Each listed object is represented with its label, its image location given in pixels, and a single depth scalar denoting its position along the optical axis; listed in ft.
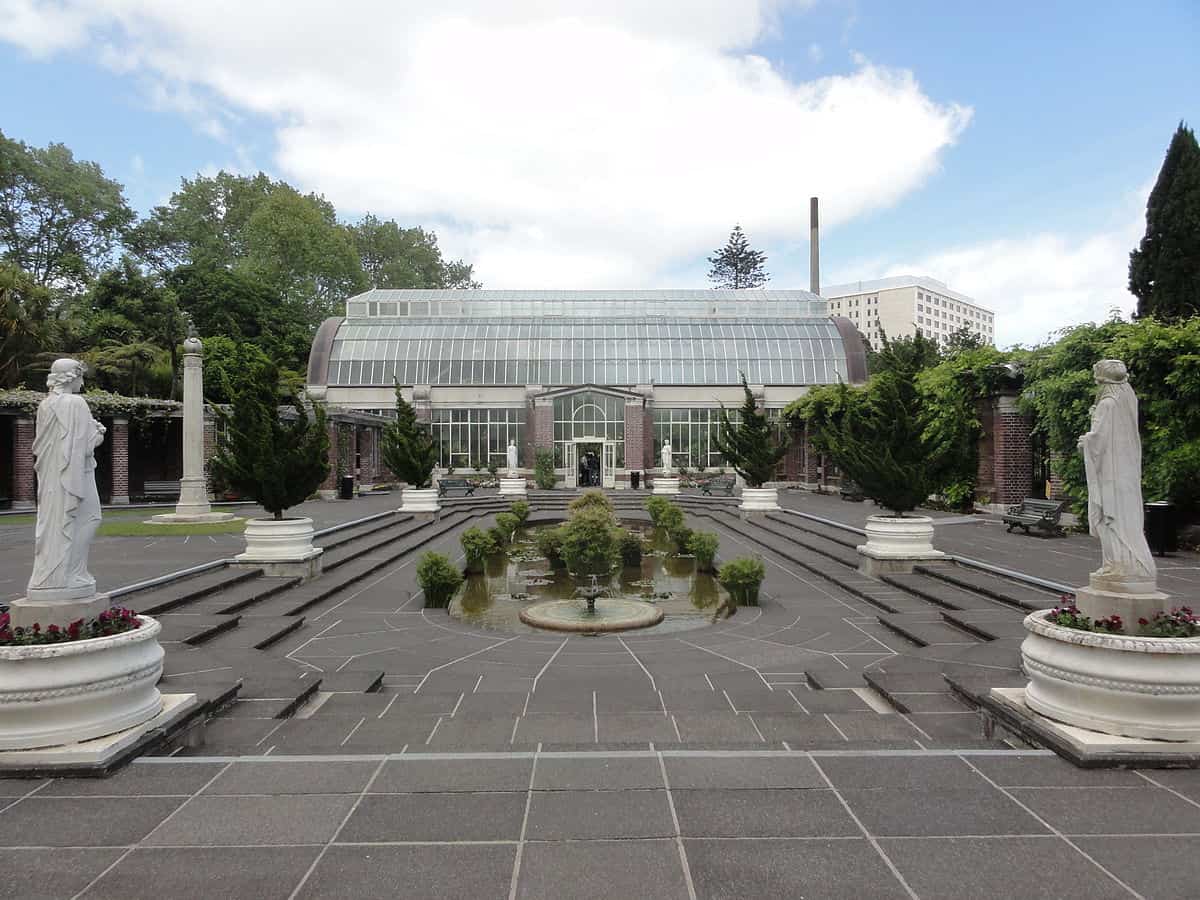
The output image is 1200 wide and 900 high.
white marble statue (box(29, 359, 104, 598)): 14.03
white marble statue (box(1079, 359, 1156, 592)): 14.25
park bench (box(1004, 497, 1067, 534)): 45.52
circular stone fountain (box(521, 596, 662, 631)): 28.40
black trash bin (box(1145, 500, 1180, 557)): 37.60
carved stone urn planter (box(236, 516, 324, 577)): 34.78
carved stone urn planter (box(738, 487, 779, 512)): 68.08
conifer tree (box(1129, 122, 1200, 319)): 72.69
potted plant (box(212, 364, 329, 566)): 35.12
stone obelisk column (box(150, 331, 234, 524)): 56.08
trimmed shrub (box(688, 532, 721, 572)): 41.29
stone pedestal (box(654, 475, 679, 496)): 98.48
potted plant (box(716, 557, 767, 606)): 31.78
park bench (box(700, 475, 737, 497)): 91.61
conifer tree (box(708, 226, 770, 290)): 215.51
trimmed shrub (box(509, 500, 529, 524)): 58.91
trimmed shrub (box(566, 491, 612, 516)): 44.04
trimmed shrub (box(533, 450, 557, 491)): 108.06
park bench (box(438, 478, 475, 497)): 90.07
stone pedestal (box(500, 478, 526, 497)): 91.35
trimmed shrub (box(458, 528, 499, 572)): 39.44
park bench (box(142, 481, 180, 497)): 86.85
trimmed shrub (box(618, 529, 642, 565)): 43.75
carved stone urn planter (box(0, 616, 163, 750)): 12.39
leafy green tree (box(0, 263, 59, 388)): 79.46
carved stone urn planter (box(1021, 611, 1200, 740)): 12.45
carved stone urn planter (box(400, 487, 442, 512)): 67.67
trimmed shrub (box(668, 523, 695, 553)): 46.70
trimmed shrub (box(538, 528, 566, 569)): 42.93
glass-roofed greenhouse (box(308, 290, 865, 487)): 119.14
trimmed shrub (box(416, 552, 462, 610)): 31.63
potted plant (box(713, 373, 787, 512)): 66.64
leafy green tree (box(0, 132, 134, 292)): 121.19
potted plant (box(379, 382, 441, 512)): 67.82
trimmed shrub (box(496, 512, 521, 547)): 50.39
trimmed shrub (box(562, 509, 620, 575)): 38.09
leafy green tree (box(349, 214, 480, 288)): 189.57
